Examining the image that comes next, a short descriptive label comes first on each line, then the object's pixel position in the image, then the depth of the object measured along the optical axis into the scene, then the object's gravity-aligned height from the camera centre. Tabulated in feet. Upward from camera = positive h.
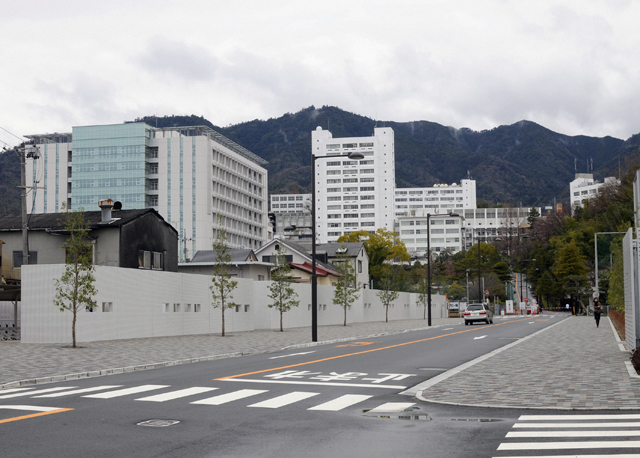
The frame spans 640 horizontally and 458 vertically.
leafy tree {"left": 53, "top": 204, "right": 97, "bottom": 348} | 81.05 +0.64
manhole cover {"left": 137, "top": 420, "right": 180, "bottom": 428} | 29.17 -6.05
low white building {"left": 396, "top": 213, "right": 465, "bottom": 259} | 636.89 +41.33
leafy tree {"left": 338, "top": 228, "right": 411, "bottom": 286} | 361.10 +14.71
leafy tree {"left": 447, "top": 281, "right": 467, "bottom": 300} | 345.06 -6.70
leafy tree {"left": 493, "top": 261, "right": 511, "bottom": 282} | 408.05 +3.38
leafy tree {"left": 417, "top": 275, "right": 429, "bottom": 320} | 254.20 -6.16
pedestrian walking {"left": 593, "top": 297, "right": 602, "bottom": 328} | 136.26 -6.63
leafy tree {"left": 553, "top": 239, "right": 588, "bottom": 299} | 312.29 +4.35
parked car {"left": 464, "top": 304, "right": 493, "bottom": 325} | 171.94 -8.86
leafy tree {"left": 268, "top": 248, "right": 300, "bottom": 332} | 131.75 -1.13
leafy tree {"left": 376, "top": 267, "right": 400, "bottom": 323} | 205.26 -4.54
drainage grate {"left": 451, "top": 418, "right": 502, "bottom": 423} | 31.14 -6.28
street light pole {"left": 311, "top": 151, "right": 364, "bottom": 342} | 93.61 -2.91
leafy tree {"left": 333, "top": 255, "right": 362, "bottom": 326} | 163.94 -1.37
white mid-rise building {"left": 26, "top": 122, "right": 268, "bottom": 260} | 389.60 +60.98
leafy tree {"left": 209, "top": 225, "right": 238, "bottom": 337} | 115.78 +1.26
